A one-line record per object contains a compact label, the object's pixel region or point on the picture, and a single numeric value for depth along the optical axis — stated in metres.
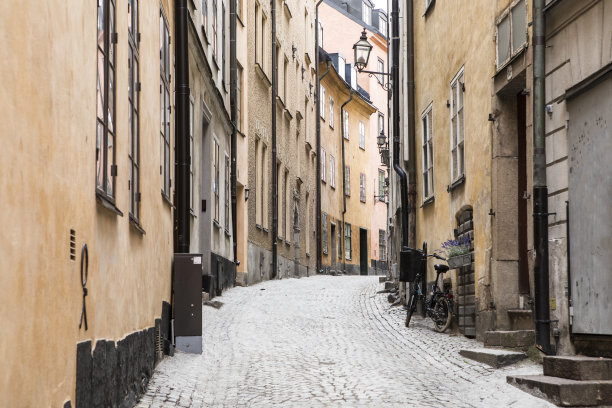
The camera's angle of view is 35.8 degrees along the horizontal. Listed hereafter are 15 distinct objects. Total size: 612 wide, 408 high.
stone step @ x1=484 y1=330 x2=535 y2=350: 10.35
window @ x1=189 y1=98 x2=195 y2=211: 15.03
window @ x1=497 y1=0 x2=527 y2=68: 10.62
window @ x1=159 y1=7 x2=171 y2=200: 11.09
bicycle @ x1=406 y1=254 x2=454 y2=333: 13.51
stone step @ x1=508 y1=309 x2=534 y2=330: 10.91
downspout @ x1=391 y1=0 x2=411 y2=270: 17.81
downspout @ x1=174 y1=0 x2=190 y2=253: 12.34
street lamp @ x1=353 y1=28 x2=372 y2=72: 21.50
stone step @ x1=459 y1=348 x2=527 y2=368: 9.77
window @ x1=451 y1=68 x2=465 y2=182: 13.66
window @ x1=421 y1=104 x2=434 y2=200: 16.25
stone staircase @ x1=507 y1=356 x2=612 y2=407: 7.54
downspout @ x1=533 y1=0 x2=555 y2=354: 9.34
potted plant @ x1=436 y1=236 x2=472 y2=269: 12.78
